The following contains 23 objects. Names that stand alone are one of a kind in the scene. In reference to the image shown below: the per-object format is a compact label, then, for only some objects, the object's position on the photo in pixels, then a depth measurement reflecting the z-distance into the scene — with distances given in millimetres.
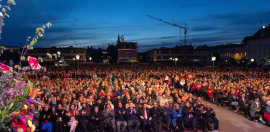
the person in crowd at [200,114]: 8479
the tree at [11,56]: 65875
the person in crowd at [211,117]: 8500
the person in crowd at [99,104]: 9259
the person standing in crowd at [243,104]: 10484
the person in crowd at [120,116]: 8187
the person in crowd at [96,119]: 8154
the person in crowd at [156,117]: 8133
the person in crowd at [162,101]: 10719
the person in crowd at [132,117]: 8203
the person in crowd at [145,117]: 8284
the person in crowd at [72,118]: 7992
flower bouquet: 2404
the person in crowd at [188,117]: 8344
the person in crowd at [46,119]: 7824
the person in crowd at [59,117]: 7902
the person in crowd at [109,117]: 8234
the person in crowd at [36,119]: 7578
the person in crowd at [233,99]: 11578
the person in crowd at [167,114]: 8395
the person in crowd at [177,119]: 8281
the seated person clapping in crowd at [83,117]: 8117
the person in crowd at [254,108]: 9758
